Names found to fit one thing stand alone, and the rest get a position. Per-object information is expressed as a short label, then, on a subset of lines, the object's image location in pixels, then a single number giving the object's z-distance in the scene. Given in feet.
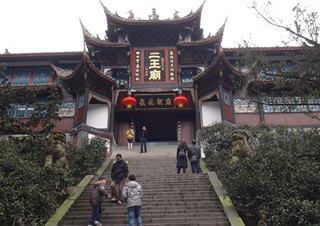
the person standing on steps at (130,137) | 49.70
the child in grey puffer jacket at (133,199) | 20.38
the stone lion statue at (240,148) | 29.73
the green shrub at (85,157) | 33.99
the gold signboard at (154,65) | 56.70
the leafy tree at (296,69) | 25.41
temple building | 52.11
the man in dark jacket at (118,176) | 26.22
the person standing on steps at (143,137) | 48.27
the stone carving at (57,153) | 30.19
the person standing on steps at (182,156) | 33.91
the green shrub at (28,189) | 20.67
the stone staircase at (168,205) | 23.15
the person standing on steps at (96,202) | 21.97
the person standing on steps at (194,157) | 34.30
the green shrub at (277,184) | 19.69
